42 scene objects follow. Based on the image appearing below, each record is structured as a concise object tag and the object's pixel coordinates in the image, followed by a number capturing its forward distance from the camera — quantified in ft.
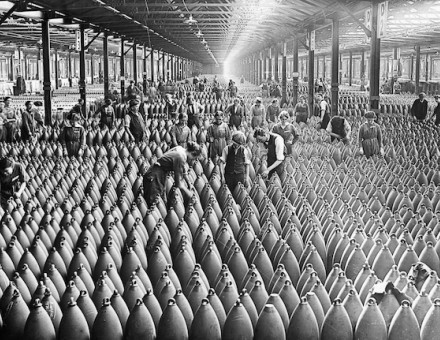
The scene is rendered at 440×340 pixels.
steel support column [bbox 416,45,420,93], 117.50
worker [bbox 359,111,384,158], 34.96
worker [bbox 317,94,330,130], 47.75
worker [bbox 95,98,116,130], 48.50
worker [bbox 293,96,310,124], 54.08
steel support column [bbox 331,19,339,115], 58.95
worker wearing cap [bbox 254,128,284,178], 29.37
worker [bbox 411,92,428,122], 56.85
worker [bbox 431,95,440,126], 52.80
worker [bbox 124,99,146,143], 42.83
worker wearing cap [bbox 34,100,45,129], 53.16
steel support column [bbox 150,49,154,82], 125.52
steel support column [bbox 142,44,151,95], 103.66
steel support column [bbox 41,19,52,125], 56.70
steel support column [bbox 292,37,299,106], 83.10
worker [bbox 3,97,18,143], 43.93
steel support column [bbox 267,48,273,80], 128.16
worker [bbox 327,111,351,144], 39.83
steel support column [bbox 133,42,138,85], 107.24
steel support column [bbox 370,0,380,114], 48.34
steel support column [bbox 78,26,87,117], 65.46
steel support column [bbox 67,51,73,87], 150.06
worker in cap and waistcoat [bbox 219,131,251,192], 28.09
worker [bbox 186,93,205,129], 49.71
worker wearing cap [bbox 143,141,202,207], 24.64
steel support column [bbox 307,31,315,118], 72.13
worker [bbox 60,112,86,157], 37.76
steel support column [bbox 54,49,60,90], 132.79
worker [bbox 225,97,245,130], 48.73
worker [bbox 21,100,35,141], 45.24
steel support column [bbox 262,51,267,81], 148.25
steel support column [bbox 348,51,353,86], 152.64
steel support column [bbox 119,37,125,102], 87.62
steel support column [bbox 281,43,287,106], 94.59
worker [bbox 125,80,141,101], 78.05
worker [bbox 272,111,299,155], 34.58
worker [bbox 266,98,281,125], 54.54
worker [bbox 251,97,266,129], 49.11
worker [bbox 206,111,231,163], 34.83
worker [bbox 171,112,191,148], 38.55
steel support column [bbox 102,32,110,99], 80.33
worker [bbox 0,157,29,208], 25.02
